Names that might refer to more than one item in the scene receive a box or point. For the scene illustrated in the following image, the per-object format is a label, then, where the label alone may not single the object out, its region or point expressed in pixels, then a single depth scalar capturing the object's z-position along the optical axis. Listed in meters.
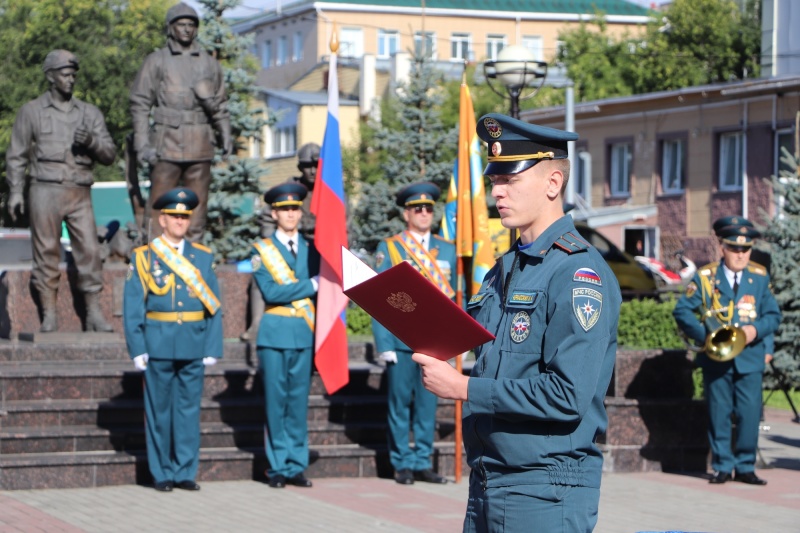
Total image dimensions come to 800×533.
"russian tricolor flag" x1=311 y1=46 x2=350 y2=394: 10.58
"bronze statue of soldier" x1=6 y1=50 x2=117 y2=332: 12.36
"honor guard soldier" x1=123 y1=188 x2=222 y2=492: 10.14
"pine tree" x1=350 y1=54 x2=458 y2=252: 22.08
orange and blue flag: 11.39
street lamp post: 14.59
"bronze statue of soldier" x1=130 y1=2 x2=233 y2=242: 13.05
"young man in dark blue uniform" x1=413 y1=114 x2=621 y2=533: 4.27
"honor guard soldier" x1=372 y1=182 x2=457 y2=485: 10.75
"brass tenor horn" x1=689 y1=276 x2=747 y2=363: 10.83
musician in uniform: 10.98
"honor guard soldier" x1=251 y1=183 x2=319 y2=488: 10.44
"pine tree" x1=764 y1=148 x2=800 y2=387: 15.73
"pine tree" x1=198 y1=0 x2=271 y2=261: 19.05
